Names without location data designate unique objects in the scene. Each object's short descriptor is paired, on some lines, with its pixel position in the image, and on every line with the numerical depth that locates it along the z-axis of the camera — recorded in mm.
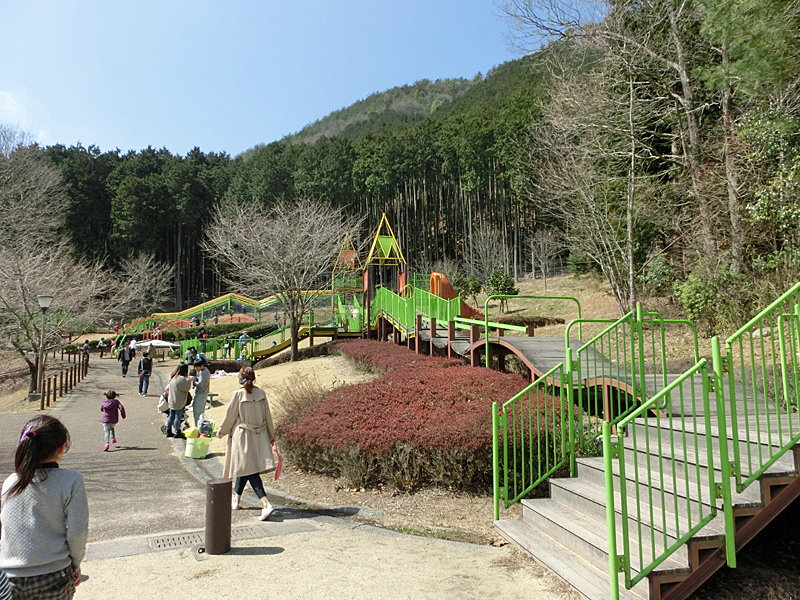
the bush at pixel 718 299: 12398
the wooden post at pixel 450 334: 12242
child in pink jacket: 9570
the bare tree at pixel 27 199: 37875
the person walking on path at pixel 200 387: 11227
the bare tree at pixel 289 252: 23484
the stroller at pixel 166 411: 10962
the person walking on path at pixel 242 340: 27586
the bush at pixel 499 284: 28047
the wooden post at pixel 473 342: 11062
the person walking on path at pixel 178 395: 10609
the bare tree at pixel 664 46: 15156
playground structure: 3410
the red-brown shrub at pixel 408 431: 6199
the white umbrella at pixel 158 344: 25634
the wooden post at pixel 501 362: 11330
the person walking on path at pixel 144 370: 17438
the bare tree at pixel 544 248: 35531
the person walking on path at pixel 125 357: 22489
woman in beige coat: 5773
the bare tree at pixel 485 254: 37562
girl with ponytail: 2473
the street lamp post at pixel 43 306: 15972
